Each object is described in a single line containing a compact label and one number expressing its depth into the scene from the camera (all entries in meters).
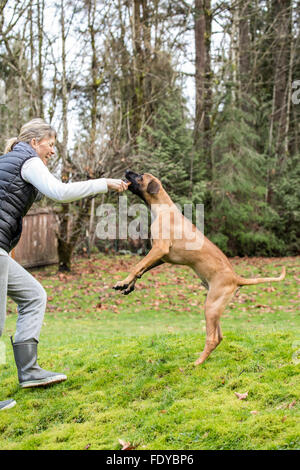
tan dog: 4.70
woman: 4.01
